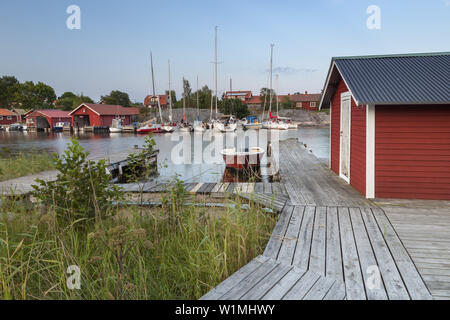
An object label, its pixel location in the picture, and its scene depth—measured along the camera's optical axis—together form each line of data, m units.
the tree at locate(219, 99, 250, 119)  60.53
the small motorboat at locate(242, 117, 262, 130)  50.24
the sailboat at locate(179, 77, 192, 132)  46.22
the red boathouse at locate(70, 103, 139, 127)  53.59
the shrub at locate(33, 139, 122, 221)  3.53
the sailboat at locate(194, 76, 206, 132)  45.34
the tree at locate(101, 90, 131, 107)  74.57
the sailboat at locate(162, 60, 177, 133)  44.28
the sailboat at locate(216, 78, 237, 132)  43.06
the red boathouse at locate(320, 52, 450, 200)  5.58
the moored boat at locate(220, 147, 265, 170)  11.93
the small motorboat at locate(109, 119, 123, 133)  48.91
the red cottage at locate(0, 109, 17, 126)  69.69
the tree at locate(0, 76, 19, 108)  87.31
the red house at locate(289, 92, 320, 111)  75.81
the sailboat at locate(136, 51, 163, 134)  43.71
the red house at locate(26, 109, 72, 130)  59.16
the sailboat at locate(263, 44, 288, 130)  47.16
